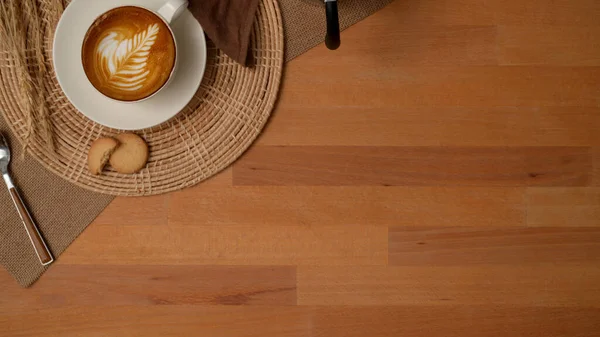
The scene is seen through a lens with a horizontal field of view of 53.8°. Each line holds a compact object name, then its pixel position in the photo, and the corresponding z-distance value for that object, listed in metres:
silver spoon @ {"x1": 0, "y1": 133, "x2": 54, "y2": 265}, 0.85
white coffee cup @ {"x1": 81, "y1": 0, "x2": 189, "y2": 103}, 0.75
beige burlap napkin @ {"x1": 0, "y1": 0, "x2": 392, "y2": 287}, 0.86
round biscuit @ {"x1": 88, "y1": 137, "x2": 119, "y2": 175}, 0.82
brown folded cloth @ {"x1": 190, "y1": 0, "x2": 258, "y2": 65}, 0.80
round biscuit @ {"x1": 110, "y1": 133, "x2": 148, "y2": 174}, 0.83
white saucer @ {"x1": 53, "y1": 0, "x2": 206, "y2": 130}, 0.77
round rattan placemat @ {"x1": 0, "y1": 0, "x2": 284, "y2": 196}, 0.84
